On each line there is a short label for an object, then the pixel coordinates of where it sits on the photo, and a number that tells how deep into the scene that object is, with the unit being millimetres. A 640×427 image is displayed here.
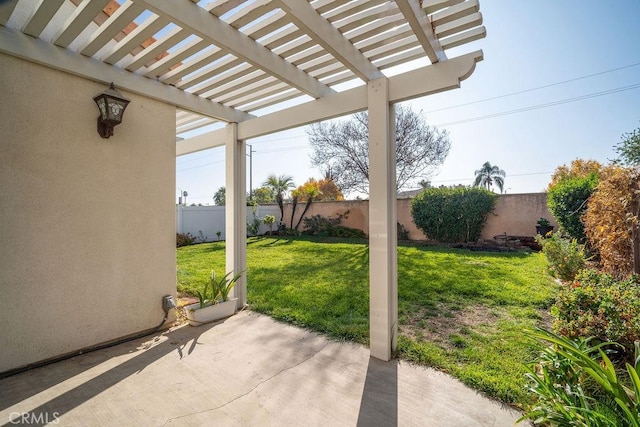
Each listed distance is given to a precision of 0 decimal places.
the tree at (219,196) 34019
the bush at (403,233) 12867
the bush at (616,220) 3754
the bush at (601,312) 2307
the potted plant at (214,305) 3938
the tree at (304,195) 15430
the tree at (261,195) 22281
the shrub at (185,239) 12116
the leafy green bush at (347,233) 14110
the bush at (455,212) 11023
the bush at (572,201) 6934
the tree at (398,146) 12305
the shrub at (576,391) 1449
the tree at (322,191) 15562
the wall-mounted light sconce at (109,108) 3090
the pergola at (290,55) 2336
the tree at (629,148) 7069
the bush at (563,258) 4980
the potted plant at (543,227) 10008
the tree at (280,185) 16281
